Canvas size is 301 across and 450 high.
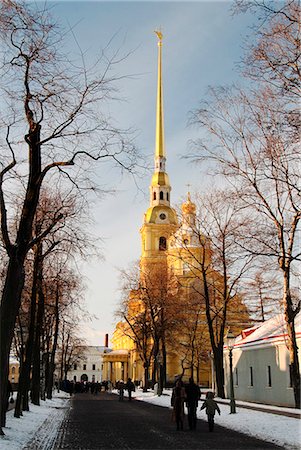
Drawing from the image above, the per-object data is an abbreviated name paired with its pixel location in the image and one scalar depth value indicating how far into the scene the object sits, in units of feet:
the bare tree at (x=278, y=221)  46.03
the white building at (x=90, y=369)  536.79
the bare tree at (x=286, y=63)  37.19
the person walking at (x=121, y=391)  126.81
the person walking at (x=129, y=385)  127.54
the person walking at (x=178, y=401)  54.80
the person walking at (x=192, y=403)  55.83
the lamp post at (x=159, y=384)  136.53
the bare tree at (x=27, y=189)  44.81
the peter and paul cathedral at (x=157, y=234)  216.13
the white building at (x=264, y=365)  93.56
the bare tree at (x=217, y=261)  97.86
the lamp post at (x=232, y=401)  72.03
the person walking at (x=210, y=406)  54.70
